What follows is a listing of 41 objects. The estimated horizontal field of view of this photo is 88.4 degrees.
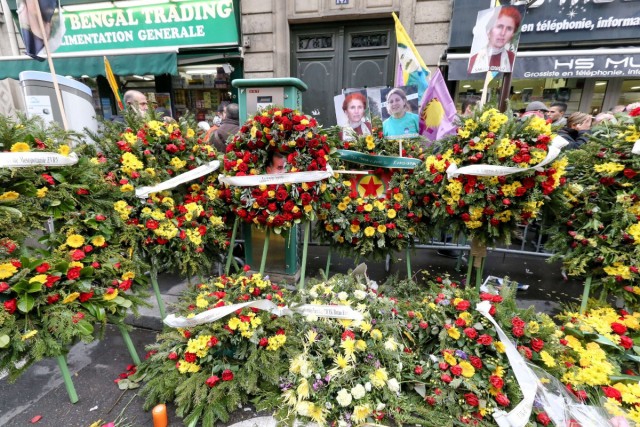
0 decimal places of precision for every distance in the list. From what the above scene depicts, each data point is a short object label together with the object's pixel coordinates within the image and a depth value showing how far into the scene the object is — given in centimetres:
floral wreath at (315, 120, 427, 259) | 323
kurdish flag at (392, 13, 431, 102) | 313
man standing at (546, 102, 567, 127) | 498
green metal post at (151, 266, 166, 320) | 261
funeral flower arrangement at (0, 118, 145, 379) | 176
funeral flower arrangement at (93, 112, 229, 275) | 250
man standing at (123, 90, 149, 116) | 479
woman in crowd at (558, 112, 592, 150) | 452
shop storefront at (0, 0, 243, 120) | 770
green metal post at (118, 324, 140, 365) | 236
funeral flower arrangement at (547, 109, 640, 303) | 243
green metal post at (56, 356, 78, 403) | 208
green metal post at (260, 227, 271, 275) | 303
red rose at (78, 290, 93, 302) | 197
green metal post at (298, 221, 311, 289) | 304
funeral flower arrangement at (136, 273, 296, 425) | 201
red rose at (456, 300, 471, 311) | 227
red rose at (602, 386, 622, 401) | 189
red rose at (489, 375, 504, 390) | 193
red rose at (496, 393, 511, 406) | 194
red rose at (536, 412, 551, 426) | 189
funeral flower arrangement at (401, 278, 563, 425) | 200
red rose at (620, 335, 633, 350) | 214
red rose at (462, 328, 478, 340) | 211
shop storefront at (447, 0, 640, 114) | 593
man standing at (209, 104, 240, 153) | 435
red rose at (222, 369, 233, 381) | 204
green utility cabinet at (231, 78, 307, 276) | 336
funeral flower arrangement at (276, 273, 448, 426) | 198
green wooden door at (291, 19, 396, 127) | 727
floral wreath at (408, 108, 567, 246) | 246
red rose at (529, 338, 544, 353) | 206
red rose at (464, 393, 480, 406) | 197
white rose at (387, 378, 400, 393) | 208
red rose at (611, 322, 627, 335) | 223
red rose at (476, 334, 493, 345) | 207
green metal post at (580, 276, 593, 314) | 273
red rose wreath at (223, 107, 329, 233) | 282
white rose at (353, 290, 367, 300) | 251
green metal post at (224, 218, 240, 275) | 329
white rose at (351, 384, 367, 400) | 198
